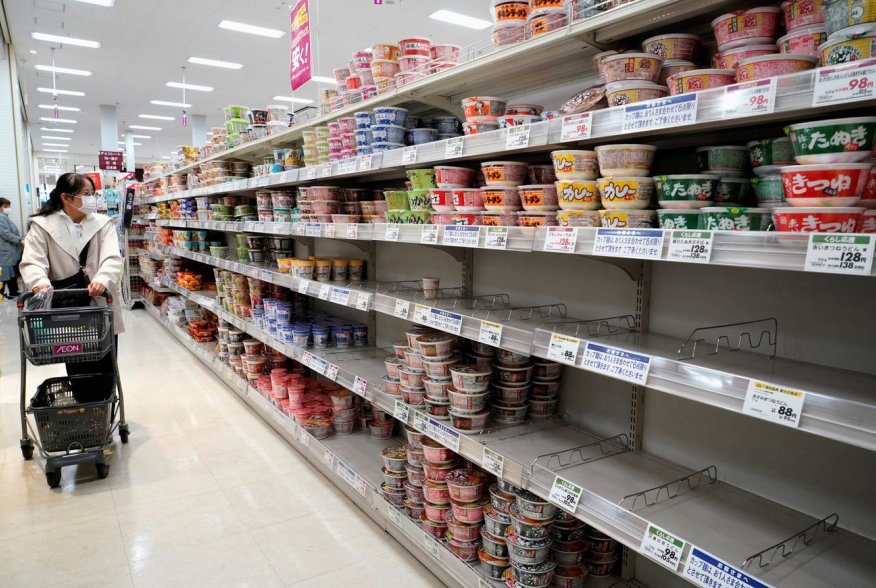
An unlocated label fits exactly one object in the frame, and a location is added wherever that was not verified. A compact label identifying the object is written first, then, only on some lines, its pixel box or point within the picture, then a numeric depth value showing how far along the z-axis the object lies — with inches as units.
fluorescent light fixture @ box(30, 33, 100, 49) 352.5
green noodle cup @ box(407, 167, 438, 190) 80.3
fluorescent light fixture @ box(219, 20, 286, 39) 332.2
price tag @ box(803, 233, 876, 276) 32.5
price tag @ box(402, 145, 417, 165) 79.0
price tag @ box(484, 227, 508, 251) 63.1
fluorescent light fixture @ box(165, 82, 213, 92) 480.4
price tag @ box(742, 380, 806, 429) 37.4
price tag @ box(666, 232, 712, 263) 41.6
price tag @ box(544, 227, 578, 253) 53.9
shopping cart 105.1
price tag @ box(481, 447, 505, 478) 65.9
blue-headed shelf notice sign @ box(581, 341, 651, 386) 48.6
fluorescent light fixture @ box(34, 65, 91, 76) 426.3
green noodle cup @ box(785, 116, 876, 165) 35.3
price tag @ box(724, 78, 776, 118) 38.0
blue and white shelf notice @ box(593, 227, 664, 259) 46.0
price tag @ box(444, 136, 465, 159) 70.5
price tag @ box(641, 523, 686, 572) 45.8
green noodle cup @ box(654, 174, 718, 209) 46.4
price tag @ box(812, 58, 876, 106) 32.7
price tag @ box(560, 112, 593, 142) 52.1
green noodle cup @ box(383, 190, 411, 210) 88.2
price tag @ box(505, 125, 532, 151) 59.4
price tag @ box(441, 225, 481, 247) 67.9
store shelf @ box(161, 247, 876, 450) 35.6
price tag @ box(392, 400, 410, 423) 84.7
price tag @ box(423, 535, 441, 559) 79.2
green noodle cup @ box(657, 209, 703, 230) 45.6
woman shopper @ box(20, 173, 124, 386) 115.9
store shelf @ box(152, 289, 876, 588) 45.7
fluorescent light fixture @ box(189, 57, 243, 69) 406.6
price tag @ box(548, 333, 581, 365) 55.7
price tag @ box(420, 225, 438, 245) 75.4
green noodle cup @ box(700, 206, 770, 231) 42.0
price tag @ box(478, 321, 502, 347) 65.9
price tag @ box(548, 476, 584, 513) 56.0
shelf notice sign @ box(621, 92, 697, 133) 43.5
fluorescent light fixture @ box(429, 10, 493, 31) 313.9
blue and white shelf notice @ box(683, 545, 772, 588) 41.2
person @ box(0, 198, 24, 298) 313.7
